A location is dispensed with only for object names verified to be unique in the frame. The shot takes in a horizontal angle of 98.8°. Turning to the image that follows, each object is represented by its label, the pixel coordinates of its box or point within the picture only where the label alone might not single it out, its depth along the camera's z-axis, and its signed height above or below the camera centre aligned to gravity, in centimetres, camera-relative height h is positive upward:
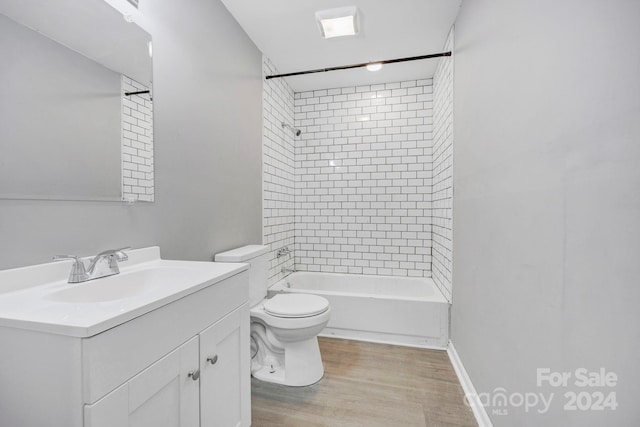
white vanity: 62 -38
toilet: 184 -84
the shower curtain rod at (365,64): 230 +127
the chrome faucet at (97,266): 102 -23
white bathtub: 238 -97
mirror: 91 +42
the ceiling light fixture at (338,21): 198 +142
